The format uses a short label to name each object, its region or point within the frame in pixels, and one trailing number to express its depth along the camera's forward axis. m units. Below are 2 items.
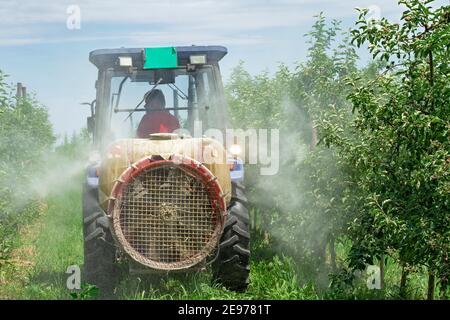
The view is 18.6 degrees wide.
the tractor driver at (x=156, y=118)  14.60
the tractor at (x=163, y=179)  12.52
